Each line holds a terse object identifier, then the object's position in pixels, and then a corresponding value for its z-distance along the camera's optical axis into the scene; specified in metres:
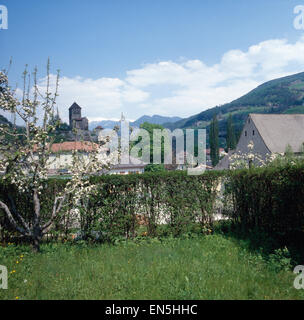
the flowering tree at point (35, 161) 7.55
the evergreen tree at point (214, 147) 77.25
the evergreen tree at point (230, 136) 80.50
